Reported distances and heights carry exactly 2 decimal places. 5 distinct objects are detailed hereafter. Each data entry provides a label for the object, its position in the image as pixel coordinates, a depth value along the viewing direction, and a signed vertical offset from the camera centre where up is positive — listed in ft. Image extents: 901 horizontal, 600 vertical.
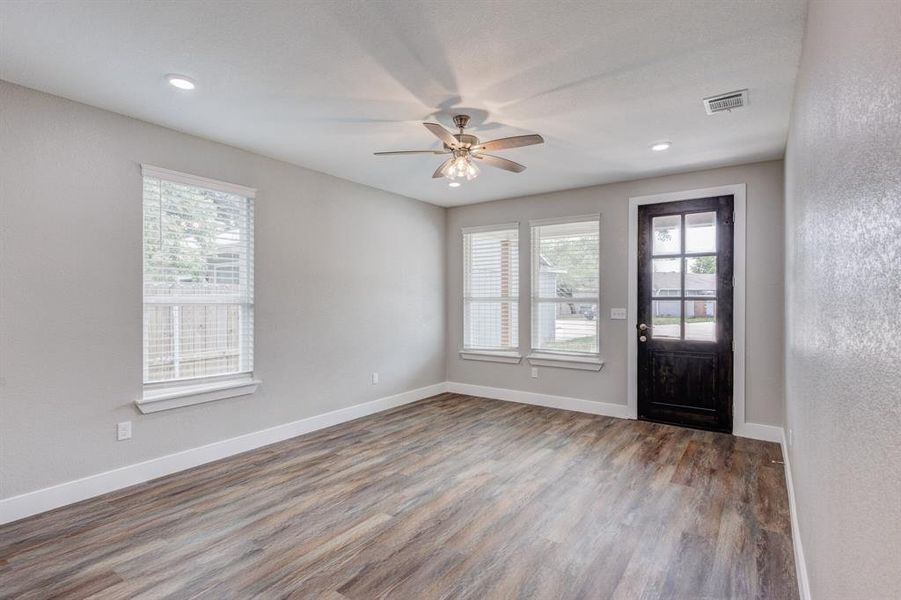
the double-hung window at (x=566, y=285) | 17.16 +0.71
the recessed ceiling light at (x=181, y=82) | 8.71 +4.38
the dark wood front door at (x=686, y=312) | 14.55 -0.32
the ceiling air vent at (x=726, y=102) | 9.34 +4.38
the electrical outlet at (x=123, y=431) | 10.43 -3.11
